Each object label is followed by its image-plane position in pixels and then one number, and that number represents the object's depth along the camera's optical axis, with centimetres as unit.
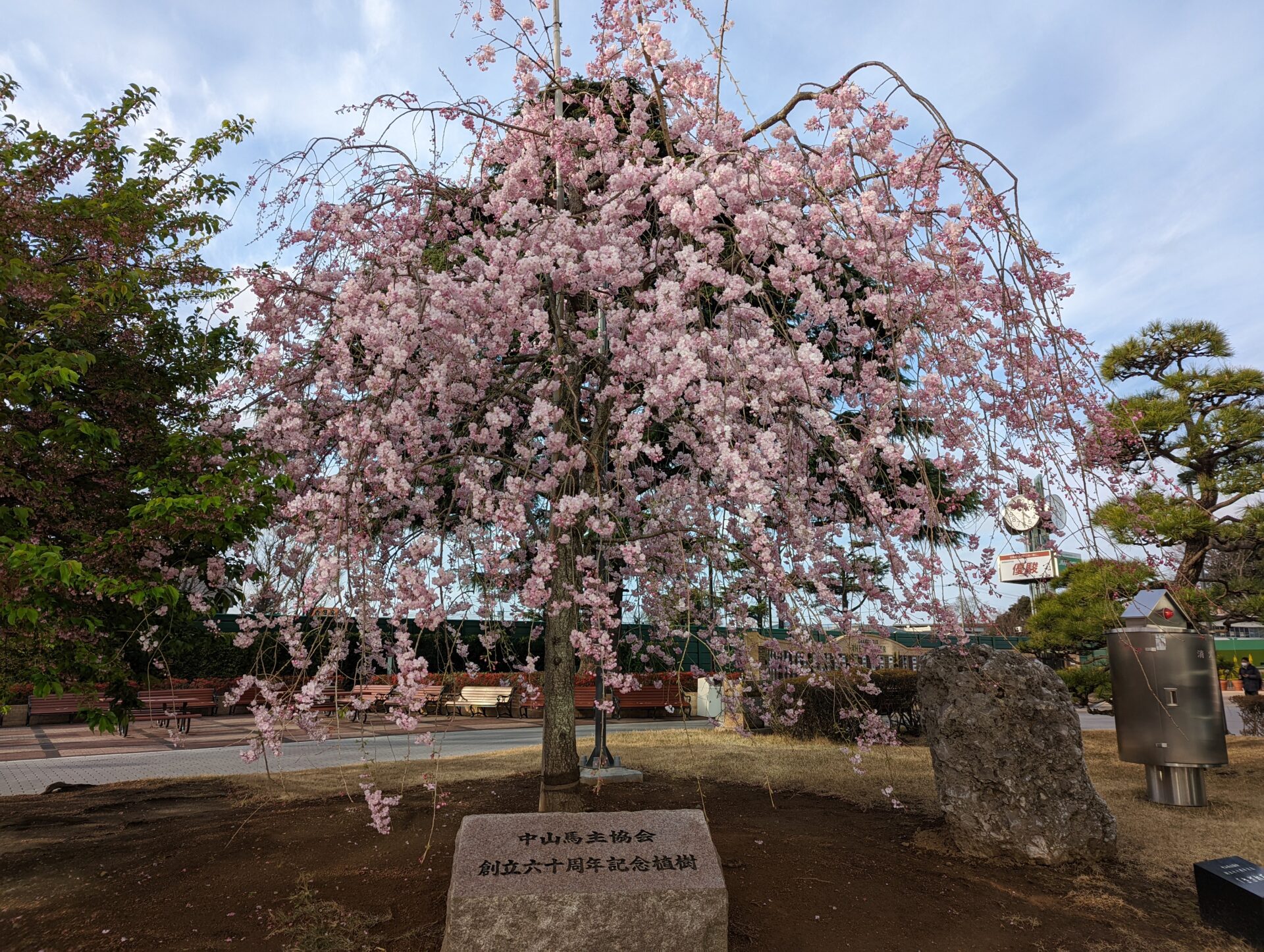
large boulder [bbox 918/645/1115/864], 526
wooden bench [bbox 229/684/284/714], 1753
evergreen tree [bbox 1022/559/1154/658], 1110
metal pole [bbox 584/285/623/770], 797
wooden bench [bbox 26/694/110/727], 1536
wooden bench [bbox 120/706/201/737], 1388
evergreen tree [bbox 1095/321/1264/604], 1067
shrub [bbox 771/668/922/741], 1093
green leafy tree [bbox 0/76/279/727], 446
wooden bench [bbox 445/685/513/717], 1849
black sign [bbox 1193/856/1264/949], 403
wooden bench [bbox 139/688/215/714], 1441
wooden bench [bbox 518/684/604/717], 1717
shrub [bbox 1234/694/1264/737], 1102
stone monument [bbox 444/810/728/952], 345
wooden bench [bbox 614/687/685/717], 1848
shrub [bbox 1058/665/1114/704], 1201
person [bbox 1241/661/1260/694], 1420
